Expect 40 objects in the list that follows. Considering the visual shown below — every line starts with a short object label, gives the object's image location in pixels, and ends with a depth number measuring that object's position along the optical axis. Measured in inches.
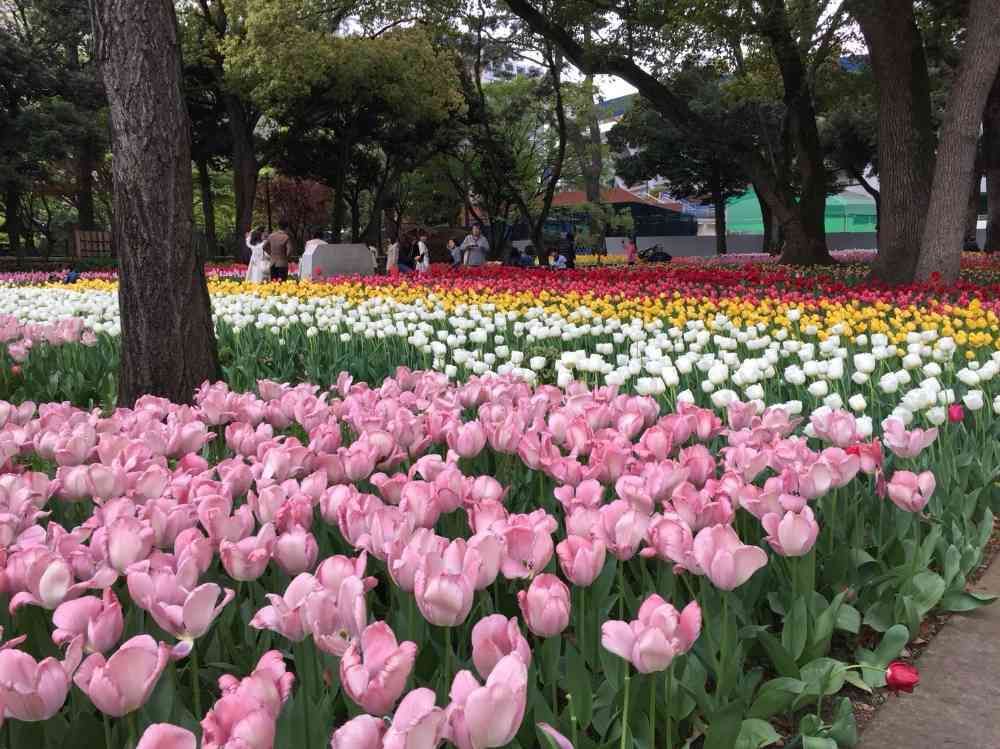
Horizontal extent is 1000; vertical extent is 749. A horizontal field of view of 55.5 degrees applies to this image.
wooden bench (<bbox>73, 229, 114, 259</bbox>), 1149.1
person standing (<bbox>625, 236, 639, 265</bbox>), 1262.3
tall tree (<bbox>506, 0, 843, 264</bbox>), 658.8
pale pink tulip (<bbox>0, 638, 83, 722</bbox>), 53.5
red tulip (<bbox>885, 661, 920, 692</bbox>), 71.2
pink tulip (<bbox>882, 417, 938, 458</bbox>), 107.8
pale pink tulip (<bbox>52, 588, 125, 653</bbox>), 61.6
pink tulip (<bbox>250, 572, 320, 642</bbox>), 63.2
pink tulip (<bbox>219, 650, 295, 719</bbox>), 51.2
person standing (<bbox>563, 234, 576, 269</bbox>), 1061.1
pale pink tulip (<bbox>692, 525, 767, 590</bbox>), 72.1
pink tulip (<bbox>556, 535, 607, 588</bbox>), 71.9
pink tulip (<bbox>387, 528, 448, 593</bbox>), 68.7
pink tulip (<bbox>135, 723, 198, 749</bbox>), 44.9
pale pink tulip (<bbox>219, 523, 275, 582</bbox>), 74.4
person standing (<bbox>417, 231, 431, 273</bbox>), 789.9
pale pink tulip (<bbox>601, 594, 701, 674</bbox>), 59.4
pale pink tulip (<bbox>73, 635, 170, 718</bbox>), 52.6
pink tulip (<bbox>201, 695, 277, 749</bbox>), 47.4
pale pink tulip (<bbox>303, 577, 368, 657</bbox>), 59.8
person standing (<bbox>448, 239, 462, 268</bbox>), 929.4
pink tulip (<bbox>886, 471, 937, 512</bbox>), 96.2
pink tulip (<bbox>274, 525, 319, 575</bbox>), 76.9
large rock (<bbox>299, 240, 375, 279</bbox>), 697.6
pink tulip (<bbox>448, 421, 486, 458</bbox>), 112.3
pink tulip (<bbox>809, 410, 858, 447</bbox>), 109.5
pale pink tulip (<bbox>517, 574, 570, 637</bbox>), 62.4
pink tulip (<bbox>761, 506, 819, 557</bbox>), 80.7
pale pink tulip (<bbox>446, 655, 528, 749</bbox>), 48.1
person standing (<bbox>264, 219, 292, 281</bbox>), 657.6
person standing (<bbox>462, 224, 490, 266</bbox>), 840.9
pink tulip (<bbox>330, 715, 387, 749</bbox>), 46.5
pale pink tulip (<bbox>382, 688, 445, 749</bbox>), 45.4
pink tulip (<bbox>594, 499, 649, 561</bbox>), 78.9
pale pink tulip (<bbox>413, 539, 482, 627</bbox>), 61.6
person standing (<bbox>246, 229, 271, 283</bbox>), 674.8
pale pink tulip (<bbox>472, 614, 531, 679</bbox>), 55.2
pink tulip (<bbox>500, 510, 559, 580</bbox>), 72.7
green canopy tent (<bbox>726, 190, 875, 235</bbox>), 2409.0
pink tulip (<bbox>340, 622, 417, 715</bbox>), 51.6
